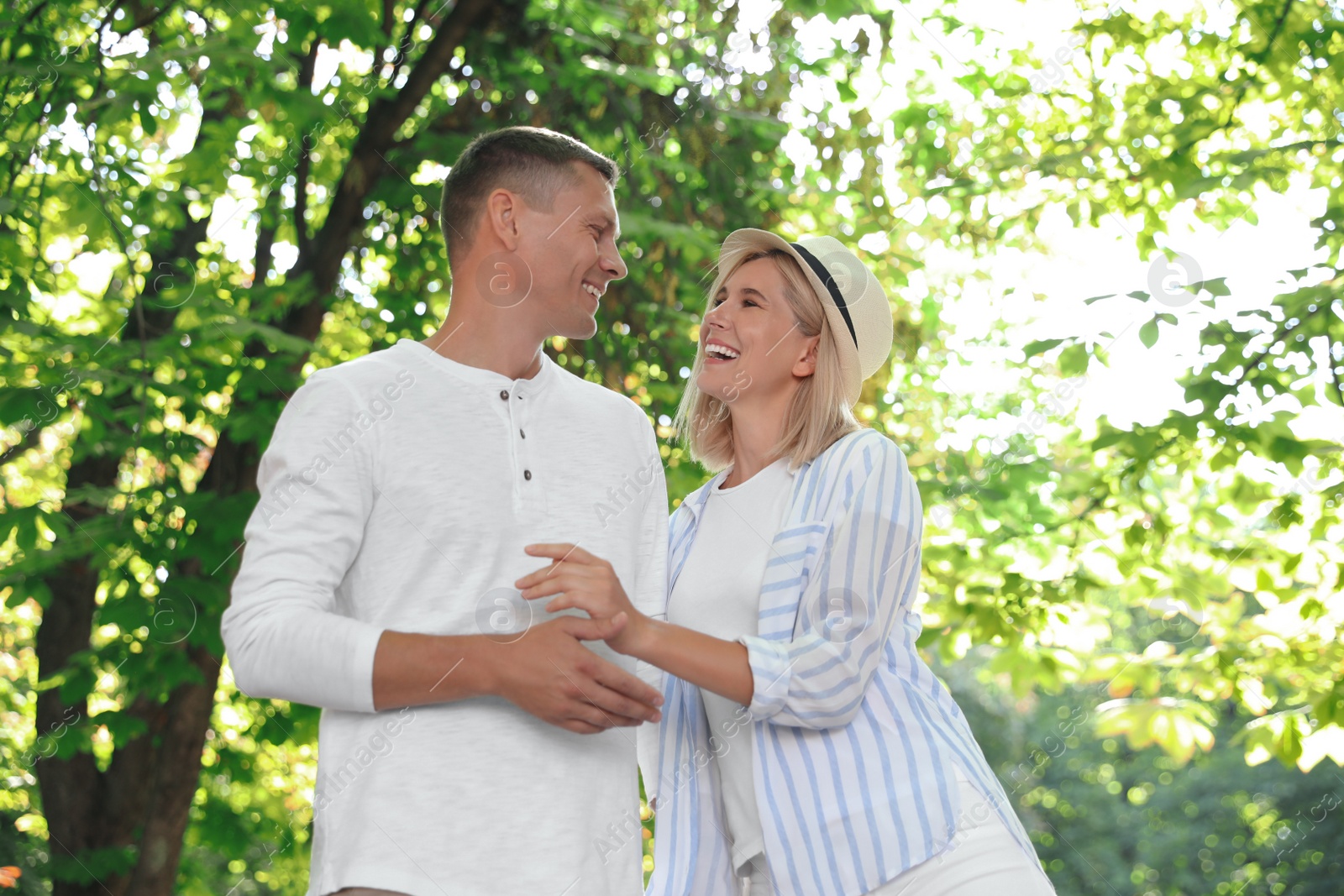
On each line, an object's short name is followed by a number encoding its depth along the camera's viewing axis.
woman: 1.98
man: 1.70
